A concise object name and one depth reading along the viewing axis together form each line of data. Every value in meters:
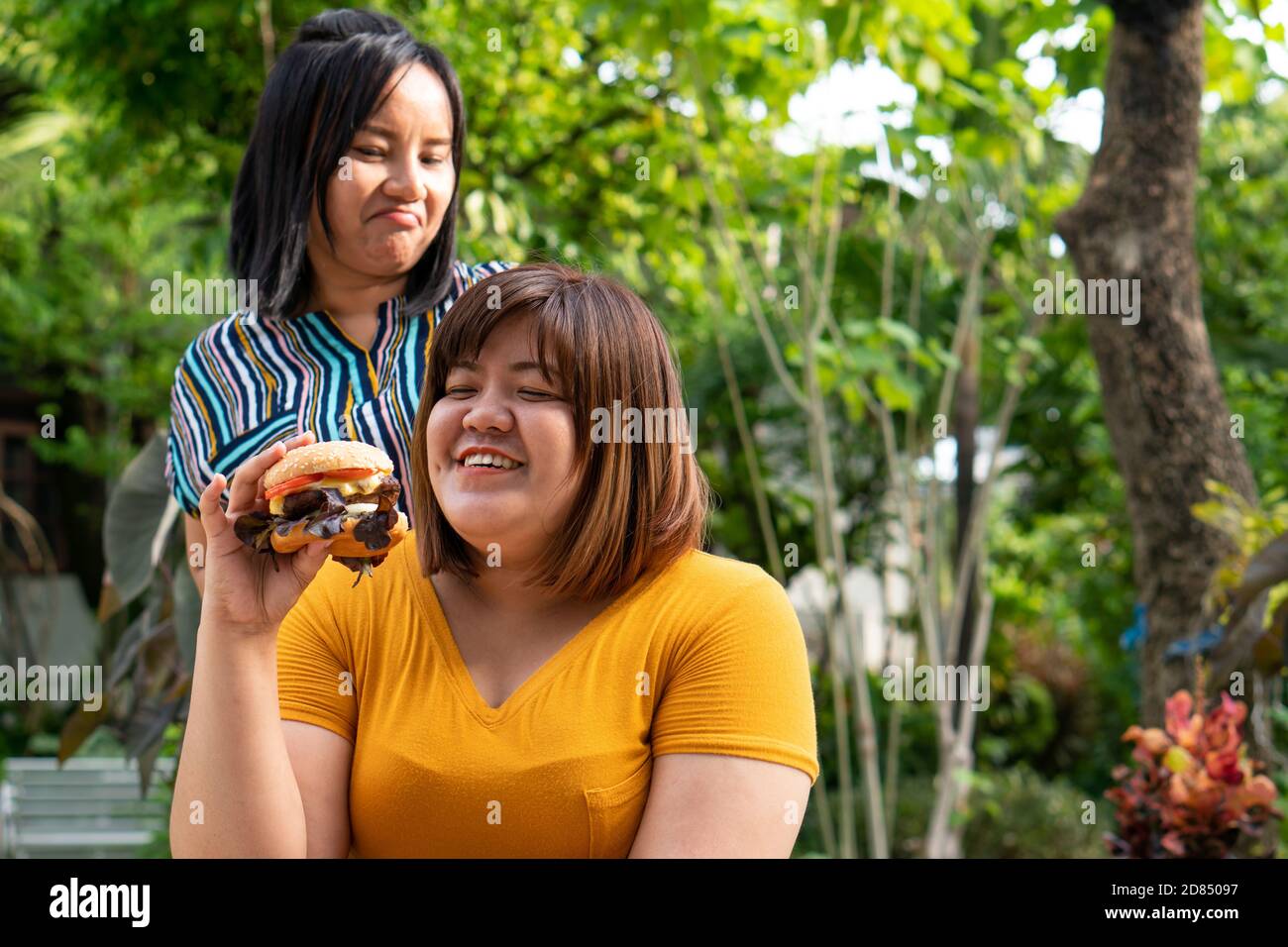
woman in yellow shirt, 1.40
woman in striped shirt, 1.92
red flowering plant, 2.78
